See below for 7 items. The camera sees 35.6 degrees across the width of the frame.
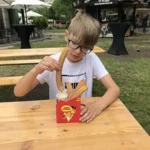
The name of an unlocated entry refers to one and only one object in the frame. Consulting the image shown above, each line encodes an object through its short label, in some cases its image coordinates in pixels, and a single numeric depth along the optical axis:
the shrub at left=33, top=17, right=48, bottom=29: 21.10
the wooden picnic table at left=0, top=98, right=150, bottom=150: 1.01
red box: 1.13
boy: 1.30
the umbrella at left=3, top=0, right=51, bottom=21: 10.88
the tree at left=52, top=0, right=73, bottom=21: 36.39
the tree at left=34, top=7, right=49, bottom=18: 41.97
